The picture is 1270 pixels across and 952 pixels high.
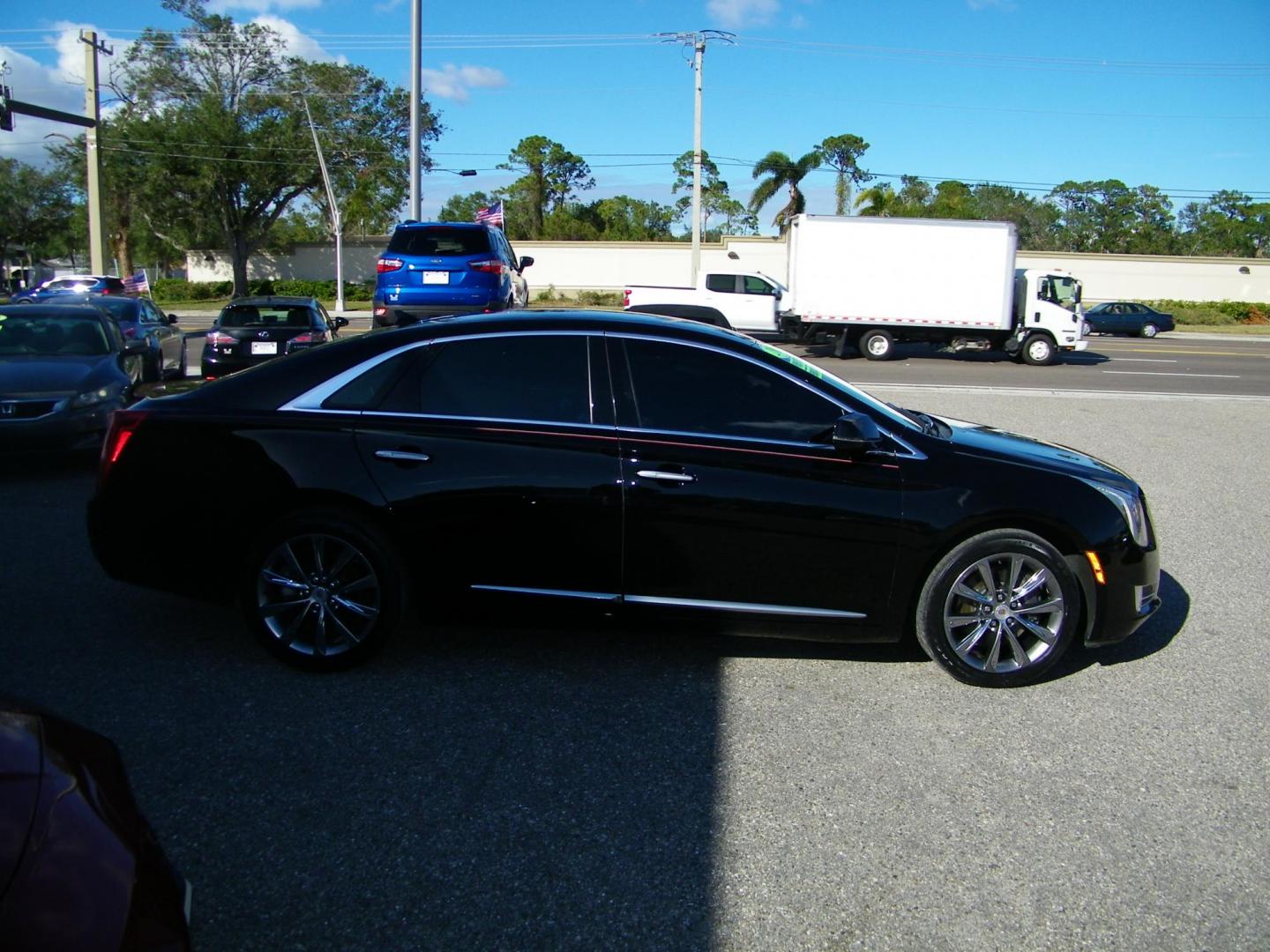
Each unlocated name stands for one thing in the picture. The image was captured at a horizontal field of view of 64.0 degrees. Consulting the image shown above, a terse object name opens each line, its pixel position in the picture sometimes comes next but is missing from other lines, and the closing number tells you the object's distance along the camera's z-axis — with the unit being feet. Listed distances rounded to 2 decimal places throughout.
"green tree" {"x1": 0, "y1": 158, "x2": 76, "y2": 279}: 259.19
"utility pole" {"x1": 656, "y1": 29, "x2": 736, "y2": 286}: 125.49
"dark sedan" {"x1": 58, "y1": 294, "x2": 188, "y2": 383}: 46.65
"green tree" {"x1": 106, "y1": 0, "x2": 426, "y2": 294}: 164.25
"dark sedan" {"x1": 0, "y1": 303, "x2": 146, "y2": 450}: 28.25
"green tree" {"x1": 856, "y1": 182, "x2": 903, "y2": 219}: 161.58
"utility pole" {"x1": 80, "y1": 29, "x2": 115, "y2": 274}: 120.26
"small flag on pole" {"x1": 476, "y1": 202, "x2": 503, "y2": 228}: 113.80
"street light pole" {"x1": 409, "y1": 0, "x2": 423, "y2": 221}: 68.18
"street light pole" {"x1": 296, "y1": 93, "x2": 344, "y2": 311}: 136.96
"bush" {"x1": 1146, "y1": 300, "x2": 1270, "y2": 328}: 159.43
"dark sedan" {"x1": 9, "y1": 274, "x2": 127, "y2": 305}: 90.20
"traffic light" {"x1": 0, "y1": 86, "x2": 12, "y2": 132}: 79.66
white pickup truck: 92.62
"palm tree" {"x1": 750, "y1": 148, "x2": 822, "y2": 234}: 164.35
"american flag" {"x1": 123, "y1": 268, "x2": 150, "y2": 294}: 106.11
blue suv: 43.93
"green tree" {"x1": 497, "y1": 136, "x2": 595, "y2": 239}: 251.19
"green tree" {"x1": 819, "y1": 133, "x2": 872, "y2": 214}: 204.23
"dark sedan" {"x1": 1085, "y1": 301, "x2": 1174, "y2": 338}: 132.87
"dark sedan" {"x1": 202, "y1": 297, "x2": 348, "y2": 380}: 48.65
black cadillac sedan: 14.56
